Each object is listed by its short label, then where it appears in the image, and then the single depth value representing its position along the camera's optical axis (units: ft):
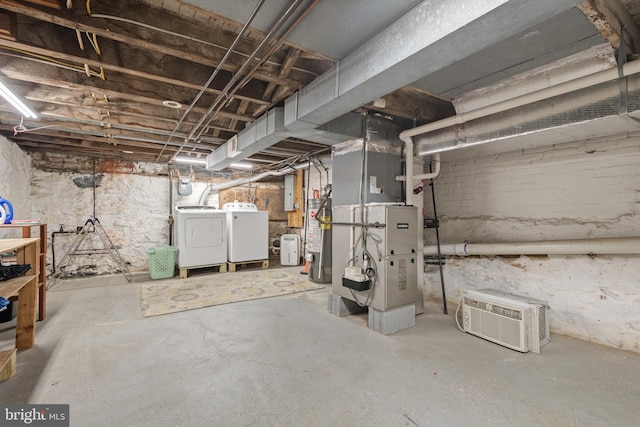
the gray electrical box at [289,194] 21.45
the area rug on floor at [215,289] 11.31
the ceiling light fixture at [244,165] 17.79
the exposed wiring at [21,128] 9.85
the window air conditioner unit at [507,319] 7.54
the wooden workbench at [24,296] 6.31
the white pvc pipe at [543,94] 5.45
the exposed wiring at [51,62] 6.48
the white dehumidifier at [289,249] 20.01
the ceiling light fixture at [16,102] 7.15
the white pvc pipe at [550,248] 7.52
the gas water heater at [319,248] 14.96
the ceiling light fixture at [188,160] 16.89
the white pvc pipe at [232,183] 19.60
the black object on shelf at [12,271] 7.13
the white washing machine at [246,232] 17.70
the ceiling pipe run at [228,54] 4.35
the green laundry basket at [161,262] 15.65
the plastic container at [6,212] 8.79
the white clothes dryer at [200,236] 16.05
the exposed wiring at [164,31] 5.19
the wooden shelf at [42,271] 9.61
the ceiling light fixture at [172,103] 8.67
